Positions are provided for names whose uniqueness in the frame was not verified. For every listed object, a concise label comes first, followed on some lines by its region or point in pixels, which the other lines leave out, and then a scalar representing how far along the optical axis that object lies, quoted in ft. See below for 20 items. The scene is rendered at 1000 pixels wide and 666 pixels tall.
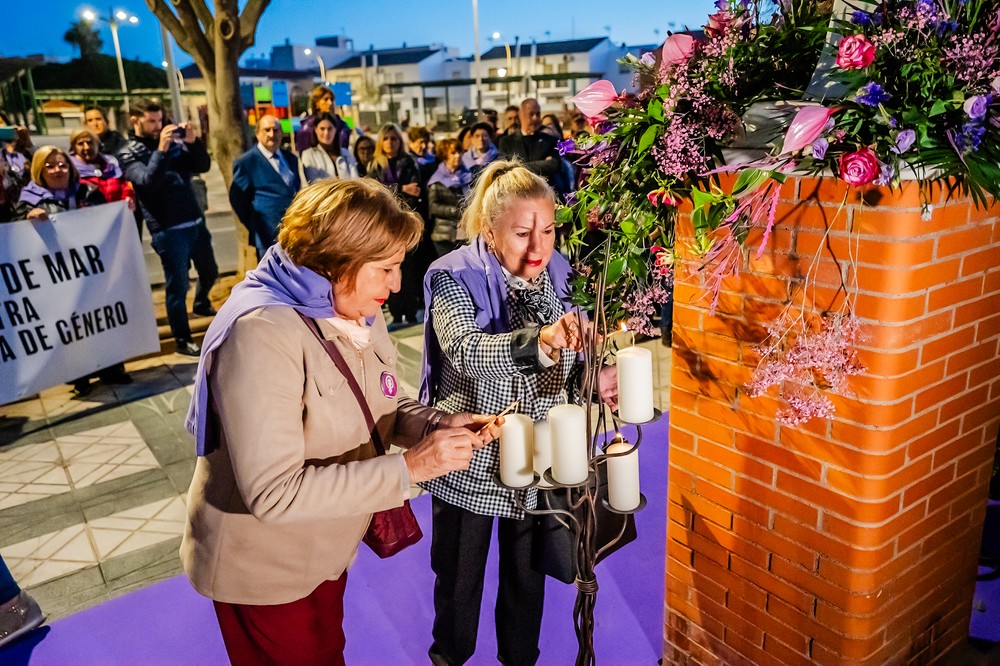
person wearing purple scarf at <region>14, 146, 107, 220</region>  16.20
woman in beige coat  4.95
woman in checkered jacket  7.02
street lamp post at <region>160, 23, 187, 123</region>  33.19
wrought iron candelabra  5.12
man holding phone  19.66
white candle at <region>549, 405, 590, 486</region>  4.99
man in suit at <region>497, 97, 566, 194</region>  23.70
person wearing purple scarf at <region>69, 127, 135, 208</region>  19.81
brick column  5.25
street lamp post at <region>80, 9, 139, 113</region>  68.74
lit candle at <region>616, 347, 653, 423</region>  5.39
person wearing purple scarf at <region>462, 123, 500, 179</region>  22.75
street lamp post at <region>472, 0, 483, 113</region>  84.69
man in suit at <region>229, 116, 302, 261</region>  21.04
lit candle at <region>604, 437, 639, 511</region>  5.44
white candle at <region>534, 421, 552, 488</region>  5.41
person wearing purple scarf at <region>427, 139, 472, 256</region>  22.20
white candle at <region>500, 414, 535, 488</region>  5.40
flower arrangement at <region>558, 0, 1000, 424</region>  4.46
